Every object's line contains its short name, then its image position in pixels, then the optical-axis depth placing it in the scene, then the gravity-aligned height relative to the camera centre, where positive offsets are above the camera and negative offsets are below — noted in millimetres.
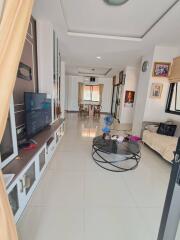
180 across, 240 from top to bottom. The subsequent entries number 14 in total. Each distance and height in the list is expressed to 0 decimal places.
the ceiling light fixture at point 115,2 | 2052 +1527
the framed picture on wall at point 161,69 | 3486 +825
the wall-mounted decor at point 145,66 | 3815 +993
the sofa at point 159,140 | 2533 -893
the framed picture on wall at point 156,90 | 3611 +265
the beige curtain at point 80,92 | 9152 +316
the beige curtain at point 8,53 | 699 +227
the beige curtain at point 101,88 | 9173 +648
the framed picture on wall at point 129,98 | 6039 +10
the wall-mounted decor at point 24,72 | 2055 +376
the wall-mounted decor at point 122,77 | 6180 +1017
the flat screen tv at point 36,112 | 1945 -302
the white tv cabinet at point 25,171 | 1247 -909
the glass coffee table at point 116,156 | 2340 -1218
